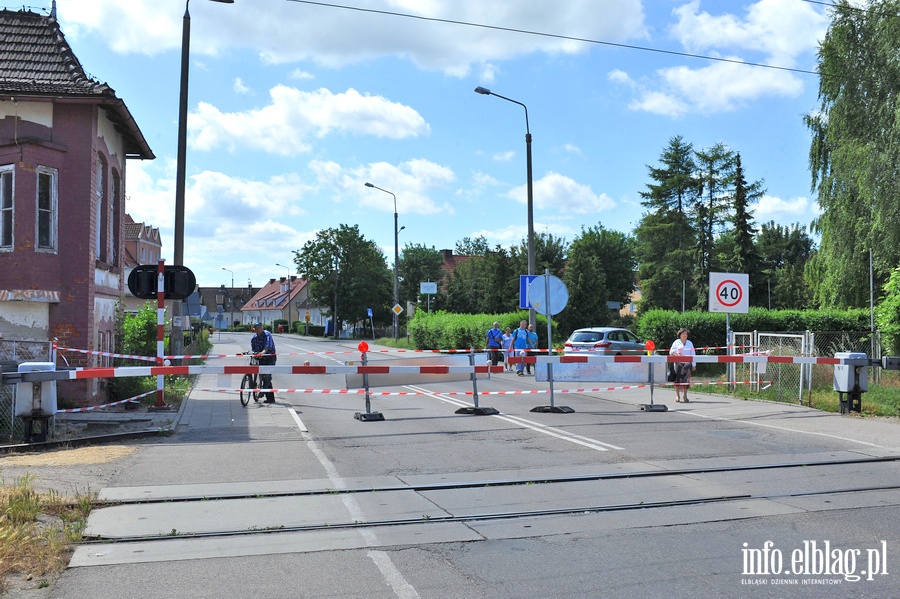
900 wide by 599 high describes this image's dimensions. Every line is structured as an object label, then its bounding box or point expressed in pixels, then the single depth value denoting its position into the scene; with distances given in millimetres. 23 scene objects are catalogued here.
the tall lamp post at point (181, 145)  17844
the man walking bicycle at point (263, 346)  18156
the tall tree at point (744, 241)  59656
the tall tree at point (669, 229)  71688
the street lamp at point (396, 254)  49547
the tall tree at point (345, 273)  85125
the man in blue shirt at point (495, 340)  27877
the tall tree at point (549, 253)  65500
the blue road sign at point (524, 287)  22109
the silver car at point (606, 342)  26219
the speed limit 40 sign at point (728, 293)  18969
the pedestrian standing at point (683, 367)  17594
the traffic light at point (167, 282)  15141
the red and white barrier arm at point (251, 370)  11936
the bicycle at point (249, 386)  16906
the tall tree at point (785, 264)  71625
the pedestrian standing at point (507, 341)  27703
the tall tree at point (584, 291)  49062
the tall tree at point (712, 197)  70500
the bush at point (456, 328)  35438
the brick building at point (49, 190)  14602
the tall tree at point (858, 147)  27781
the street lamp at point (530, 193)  28594
